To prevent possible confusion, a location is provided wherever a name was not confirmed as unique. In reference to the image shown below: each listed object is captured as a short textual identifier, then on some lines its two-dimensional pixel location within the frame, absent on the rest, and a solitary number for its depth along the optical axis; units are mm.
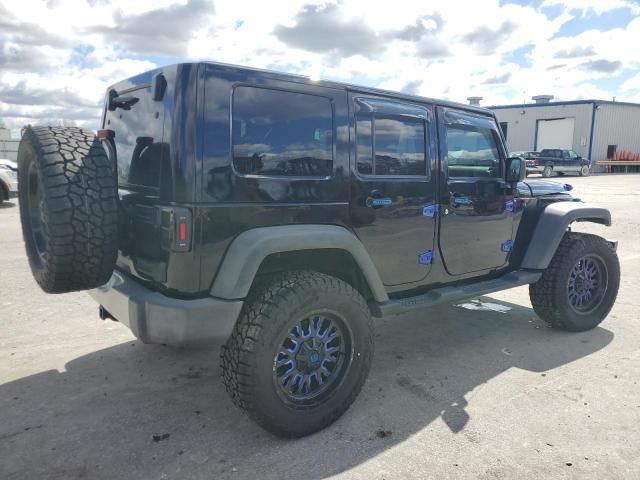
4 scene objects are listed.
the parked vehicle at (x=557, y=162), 30812
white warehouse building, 37594
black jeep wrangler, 2568
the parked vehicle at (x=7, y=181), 12273
